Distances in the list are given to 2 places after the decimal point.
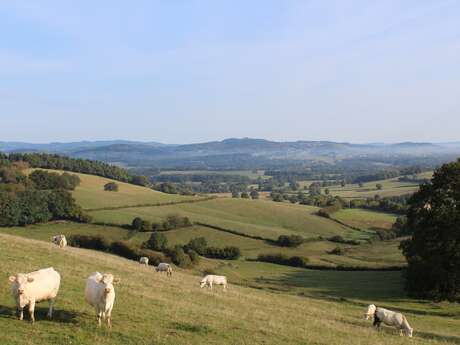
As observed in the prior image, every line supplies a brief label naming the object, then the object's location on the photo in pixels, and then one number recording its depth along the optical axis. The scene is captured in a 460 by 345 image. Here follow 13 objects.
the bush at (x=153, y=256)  65.12
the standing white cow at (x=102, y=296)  17.44
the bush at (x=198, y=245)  81.97
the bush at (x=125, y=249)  68.88
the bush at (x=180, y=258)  66.25
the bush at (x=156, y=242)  77.75
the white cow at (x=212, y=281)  35.31
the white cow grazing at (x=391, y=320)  26.29
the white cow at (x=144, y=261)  55.06
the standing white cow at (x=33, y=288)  16.61
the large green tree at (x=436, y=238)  41.97
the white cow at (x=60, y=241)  45.40
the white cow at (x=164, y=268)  43.18
